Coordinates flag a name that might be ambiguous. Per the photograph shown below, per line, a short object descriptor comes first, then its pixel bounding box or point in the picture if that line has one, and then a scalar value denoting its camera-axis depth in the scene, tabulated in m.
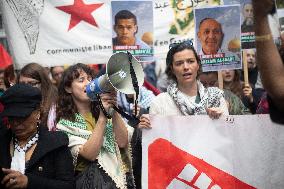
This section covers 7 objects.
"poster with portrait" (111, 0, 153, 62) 4.25
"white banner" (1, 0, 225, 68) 4.36
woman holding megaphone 3.12
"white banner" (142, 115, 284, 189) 3.14
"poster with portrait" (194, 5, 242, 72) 4.07
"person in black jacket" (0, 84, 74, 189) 2.67
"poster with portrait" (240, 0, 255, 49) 4.14
